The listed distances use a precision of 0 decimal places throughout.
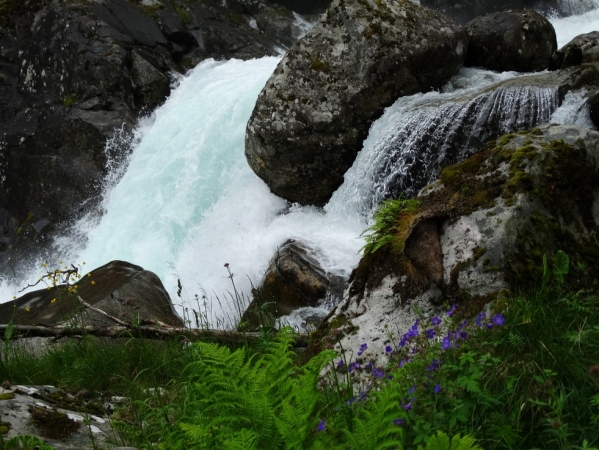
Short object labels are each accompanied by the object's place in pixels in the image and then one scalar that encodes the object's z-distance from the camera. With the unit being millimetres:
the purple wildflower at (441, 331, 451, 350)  2229
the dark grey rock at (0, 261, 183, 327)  6734
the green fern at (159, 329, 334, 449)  2180
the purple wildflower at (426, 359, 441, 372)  2252
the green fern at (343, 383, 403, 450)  1945
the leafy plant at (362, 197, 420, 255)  3705
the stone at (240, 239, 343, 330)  7535
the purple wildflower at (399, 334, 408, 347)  2488
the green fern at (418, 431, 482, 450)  1730
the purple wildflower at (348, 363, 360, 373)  2779
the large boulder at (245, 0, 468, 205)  9336
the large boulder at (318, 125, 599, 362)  3314
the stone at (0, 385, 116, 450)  2803
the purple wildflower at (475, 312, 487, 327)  2433
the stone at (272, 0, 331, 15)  21172
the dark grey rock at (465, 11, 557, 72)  10438
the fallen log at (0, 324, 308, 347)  4484
